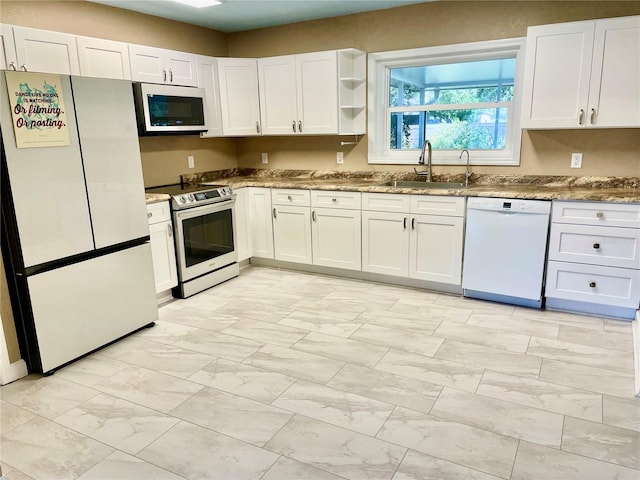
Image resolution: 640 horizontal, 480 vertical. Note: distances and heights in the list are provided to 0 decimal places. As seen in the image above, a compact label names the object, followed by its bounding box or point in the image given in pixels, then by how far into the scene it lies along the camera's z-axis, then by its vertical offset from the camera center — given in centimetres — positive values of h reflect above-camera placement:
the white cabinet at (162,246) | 358 -79
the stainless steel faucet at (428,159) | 415 -15
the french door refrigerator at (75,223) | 249 -44
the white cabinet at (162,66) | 377 +73
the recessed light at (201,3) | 366 +120
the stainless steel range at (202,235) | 383 -78
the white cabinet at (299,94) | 429 +52
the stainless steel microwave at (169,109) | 368 +35
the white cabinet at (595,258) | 311 -85
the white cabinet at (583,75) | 310 +46
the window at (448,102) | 392 +37
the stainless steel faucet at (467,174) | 406 -29
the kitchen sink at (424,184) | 411 -39
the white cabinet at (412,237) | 374 -81
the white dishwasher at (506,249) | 337 -83
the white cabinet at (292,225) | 441 -79
